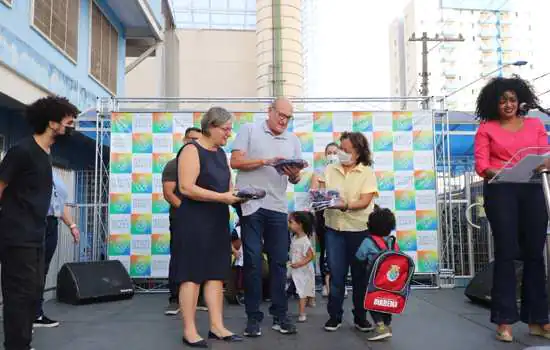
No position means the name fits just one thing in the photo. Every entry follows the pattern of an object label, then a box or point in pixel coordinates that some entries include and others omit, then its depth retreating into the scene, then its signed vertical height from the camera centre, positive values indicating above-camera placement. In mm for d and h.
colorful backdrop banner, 6488 +362
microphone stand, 2835 +110
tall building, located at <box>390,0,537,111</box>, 64750 +22186
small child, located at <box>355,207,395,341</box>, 3668 -356
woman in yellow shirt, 3889 -219
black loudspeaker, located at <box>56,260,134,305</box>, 5492 -931
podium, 2918 +160
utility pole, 21562 +5849
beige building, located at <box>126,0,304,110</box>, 24641 +7504
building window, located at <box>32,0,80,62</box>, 8227 +3203
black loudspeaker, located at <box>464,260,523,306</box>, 5039 -954
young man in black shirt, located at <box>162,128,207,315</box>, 4438 +74
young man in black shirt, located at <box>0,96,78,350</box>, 2791 -172
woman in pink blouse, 3506 -107
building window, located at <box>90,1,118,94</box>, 11102 +3590
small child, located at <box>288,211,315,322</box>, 4652 -561
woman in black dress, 3289 -174
